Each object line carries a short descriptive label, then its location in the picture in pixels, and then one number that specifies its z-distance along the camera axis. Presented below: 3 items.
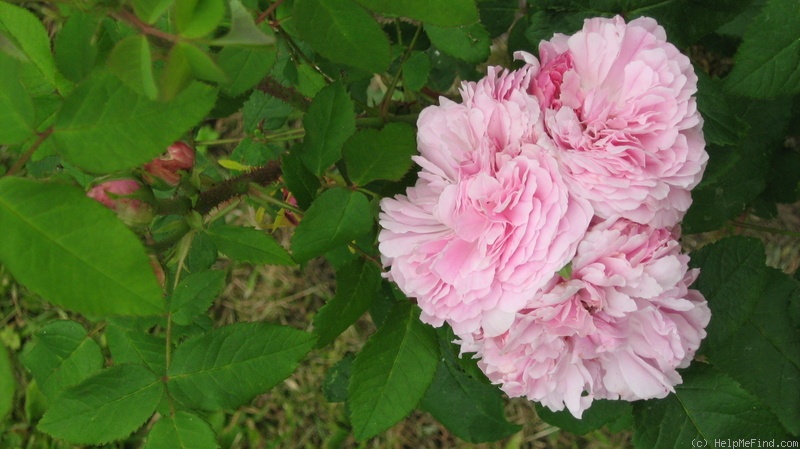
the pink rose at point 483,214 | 0.51
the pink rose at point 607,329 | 0.52
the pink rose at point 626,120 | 0.51
